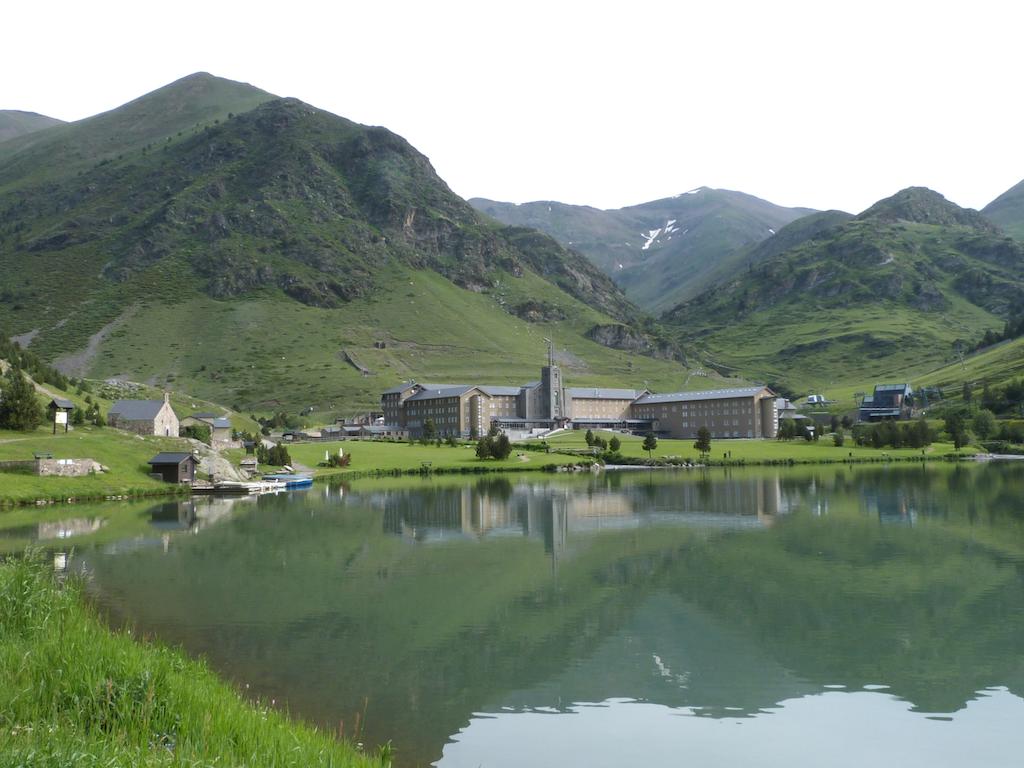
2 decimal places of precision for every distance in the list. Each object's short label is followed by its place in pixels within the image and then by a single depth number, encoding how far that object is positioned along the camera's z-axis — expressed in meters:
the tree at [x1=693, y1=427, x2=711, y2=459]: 121.34
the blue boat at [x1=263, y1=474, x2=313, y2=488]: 83.56
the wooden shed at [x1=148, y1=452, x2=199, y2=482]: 75.12
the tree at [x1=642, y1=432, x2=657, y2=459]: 121.62
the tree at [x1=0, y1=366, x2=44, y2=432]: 72.56
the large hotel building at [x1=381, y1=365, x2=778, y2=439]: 163.25
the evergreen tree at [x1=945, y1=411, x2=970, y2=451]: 124.75
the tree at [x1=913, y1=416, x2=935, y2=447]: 125.56
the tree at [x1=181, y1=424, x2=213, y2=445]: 96.79
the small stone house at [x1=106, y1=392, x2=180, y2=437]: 89.50
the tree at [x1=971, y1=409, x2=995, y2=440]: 136.65
